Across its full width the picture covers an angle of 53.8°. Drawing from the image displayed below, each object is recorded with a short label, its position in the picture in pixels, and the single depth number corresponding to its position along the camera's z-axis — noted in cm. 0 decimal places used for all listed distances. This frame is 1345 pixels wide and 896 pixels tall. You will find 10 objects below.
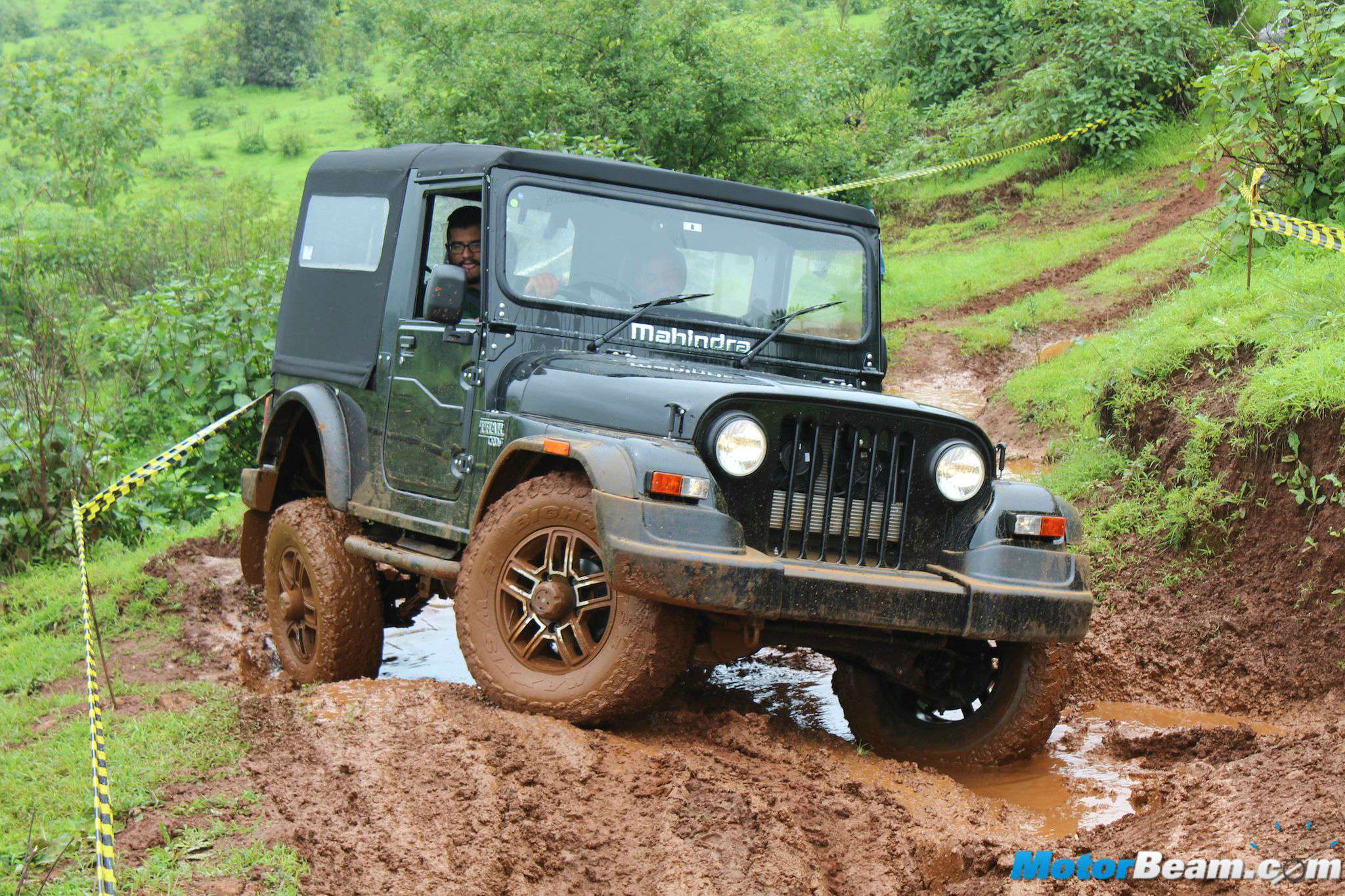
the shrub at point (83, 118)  1933
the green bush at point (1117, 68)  1653
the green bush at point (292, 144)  3381
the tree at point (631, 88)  1470
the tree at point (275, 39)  4338
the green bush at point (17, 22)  5616
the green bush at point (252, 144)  3469
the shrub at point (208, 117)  3881
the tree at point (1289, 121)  822
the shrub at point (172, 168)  3094
